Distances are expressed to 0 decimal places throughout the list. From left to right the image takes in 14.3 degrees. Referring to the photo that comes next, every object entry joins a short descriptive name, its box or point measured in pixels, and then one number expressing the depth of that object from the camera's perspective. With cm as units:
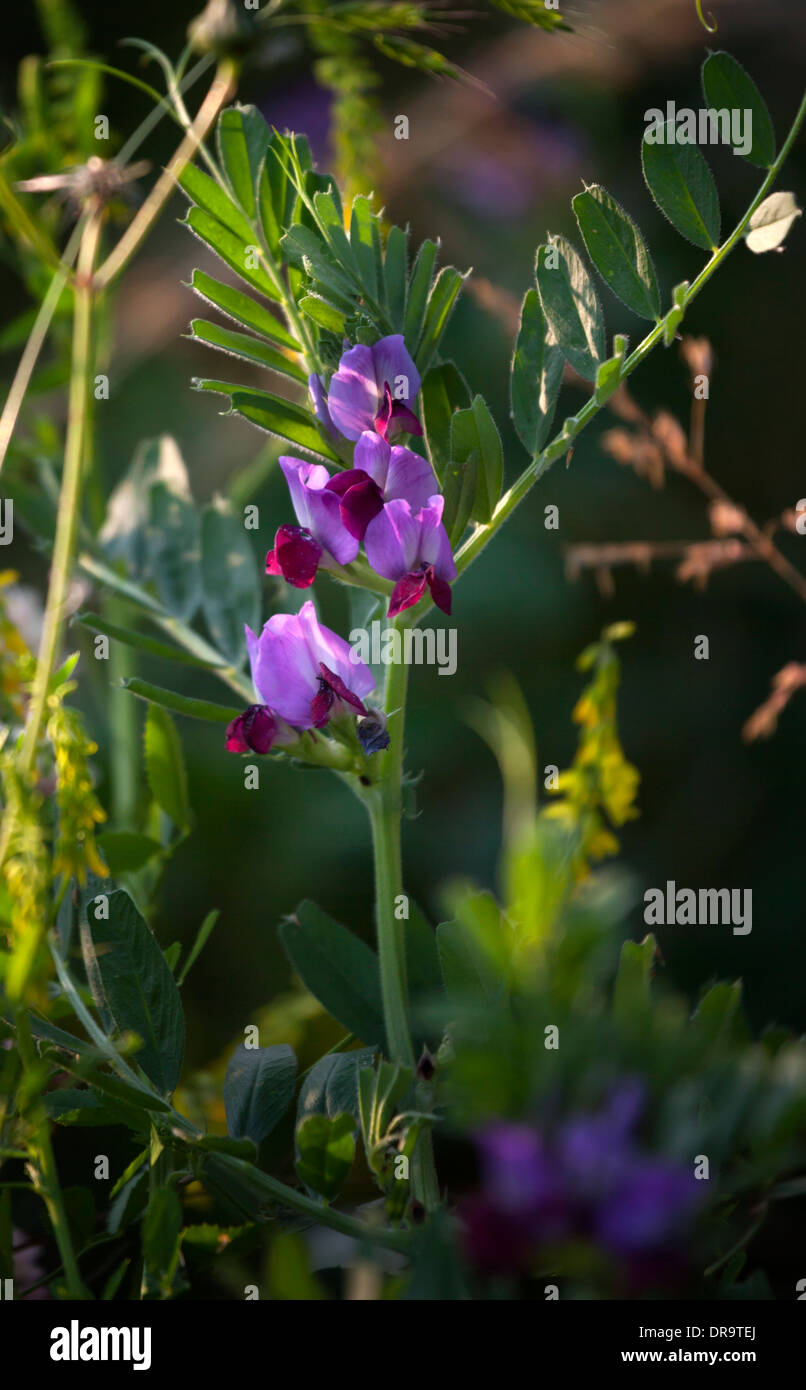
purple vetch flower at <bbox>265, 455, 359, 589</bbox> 46
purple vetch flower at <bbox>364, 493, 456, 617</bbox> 46
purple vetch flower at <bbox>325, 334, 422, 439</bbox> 46
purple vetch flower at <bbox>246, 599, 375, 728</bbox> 46
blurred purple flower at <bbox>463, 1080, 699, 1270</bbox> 40
